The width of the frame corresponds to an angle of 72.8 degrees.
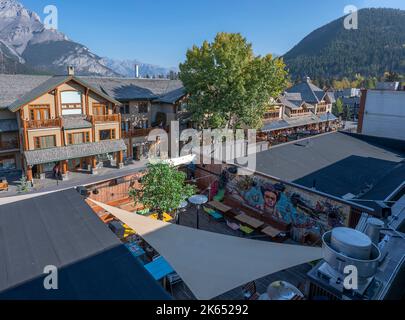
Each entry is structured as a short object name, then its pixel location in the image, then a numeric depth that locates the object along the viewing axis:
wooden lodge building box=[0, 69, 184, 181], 25.34
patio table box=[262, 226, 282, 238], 15.85
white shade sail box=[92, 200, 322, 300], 8.02
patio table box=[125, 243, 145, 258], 14.01
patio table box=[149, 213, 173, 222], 16.97
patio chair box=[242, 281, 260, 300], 11.26
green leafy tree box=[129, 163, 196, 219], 15.17
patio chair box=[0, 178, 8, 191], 23.61
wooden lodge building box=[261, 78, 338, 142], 46.19
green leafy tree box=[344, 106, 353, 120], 74.69
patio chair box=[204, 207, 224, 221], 18.48
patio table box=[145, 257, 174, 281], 11.82
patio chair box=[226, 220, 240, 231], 17.41
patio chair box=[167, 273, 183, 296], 12.38
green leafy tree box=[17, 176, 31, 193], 23.22
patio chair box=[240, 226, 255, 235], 16.50
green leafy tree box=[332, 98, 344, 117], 71.94
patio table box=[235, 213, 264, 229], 16.84
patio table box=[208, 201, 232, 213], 18.80
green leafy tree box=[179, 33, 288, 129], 26.58
